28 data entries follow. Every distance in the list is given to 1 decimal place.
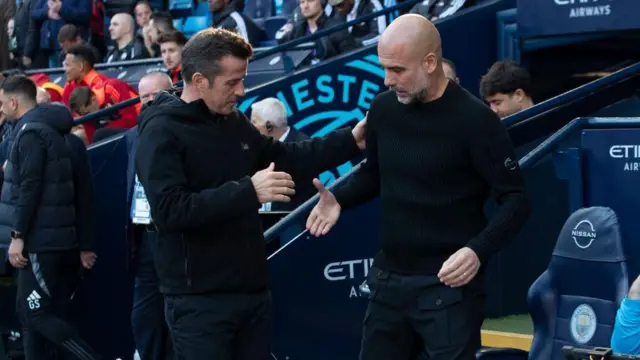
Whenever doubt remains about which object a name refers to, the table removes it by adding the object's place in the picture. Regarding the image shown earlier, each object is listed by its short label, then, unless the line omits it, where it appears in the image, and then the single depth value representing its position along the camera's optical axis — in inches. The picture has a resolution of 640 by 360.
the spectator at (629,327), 170.4
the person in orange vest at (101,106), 392.5
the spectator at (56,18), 549.0
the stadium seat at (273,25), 498.3
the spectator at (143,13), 524.4
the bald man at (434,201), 176.4
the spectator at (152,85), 302.2
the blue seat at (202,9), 564.4
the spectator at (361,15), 406.9
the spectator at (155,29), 443.2
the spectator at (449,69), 268.8
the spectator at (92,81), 425.1
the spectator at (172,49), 393.7
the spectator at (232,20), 458.3
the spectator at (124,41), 507.0
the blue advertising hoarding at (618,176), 229.0
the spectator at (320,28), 400.8
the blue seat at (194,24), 547.8
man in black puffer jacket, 317.7
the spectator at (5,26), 601.2
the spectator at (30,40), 581.9
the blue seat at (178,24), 559.4
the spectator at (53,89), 468.4
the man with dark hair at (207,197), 180.2
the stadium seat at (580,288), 191.3
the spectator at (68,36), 489.4
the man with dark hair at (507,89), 269.9
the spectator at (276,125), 298.8
